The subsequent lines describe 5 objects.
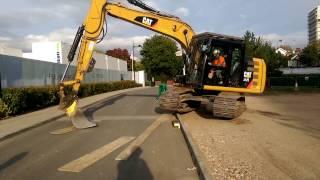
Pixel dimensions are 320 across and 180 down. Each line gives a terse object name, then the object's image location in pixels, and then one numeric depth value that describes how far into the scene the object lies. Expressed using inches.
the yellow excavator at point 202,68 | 373.5
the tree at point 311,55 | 1935.8
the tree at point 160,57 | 1831.4
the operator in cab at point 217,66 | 399.6
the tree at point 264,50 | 1137.4
